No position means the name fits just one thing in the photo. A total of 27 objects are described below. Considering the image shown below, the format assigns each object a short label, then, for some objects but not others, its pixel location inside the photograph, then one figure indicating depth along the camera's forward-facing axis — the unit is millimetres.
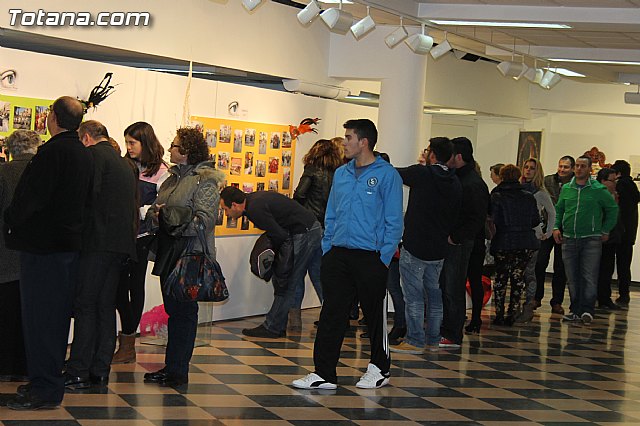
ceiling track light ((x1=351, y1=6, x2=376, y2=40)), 9203
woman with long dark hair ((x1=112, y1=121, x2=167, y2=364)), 7074
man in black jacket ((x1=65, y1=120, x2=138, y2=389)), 6258
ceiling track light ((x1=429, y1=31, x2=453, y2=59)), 10445
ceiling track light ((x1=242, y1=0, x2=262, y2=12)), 8023
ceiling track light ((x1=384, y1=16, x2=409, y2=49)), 9875
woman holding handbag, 6500
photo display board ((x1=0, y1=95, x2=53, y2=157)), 7188
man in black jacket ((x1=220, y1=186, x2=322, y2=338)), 8617
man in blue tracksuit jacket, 6836
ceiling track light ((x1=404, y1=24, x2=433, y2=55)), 10039
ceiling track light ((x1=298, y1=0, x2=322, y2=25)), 8703
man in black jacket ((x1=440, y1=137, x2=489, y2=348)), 9016
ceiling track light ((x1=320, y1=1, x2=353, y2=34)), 8914
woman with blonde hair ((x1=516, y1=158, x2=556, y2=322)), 10898
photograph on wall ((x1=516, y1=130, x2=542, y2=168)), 17578
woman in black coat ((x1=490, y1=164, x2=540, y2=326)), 10391
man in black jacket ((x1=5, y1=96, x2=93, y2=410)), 5590
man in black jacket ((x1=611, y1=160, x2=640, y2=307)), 13938
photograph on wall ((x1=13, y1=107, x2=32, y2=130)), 7277
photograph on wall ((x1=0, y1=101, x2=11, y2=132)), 7168
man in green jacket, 11406
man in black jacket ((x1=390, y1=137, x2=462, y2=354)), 8414
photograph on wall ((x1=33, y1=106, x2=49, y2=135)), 7457
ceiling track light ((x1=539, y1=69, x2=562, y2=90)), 12711
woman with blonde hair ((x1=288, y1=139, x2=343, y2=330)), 9523
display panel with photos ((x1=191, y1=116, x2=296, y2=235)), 9352
